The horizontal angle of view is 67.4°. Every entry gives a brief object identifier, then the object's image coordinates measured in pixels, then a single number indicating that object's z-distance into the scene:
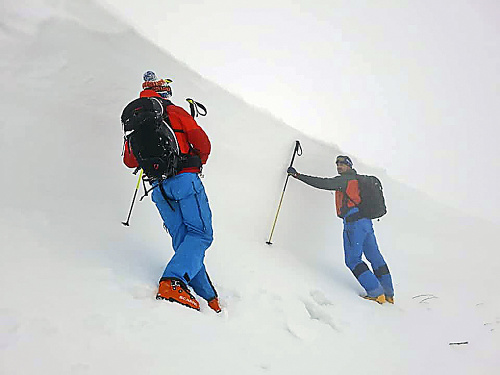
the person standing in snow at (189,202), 3.19
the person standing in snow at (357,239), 5.29
